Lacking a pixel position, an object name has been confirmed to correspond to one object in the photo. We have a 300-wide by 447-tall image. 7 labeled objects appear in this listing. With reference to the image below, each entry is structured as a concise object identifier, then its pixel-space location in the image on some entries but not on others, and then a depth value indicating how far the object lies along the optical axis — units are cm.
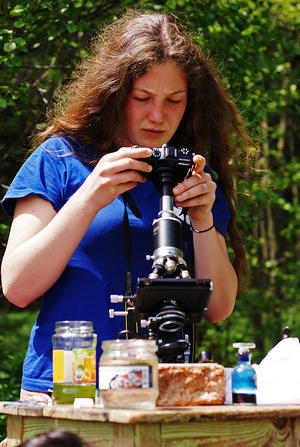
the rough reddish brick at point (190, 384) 180
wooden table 168
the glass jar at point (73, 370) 184
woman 200
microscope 185
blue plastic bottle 187
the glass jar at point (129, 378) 173
